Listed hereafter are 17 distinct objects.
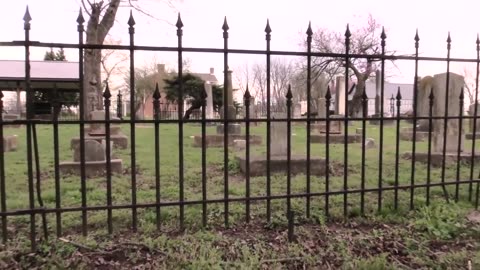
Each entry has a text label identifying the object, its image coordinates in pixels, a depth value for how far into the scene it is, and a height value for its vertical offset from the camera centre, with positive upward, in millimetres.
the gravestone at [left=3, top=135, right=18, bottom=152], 10888 -844
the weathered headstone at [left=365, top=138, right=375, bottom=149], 12506 -926
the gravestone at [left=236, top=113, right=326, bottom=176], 6844 -868
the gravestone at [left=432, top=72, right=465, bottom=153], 8688 +126
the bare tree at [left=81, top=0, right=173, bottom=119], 12090 +2631
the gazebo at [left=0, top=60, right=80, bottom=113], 19047 +2312
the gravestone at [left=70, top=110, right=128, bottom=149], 9747 -552
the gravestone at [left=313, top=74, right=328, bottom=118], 31525 +2121
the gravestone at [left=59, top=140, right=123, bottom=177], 7031 -880
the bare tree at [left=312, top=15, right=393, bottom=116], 24133 +4616
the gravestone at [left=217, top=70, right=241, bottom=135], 14136 -553
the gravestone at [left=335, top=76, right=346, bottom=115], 22500 +927
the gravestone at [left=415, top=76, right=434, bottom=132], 13383 +480
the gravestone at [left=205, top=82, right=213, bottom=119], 20278 +303
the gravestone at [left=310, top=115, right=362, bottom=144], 13984 -817
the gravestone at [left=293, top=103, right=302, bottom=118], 25484 +215
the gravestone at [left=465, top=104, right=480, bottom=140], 14811 -703
